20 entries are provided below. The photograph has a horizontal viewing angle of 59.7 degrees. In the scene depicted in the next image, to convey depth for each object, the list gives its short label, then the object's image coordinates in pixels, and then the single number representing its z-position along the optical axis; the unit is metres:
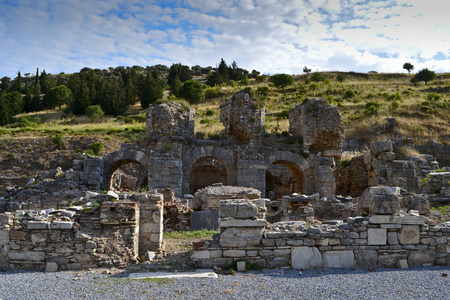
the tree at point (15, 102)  47.62
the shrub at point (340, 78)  60.66
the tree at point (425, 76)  56.72
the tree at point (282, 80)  55.81
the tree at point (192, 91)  46.28
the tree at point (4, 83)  75.33
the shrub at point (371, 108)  36.75
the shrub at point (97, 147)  27.60
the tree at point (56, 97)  50.16
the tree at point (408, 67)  66.81
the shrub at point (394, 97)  44.48
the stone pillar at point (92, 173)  18.10
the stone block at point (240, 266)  7.59
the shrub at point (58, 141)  28.86
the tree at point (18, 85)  62.16
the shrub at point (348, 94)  47.72
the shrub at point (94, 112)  40.88
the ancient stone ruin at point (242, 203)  7.82
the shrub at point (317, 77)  60.74
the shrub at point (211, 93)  49.62
